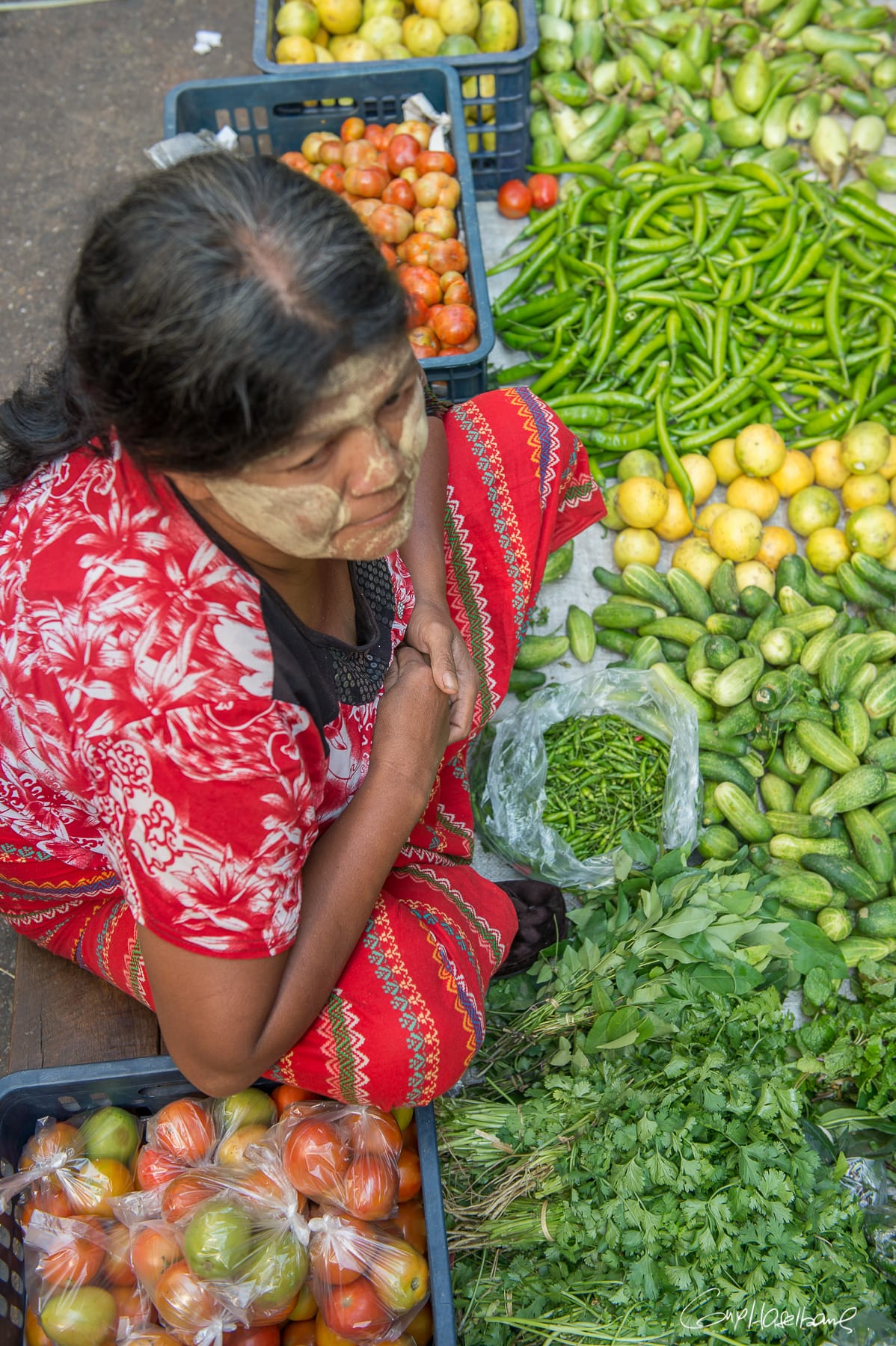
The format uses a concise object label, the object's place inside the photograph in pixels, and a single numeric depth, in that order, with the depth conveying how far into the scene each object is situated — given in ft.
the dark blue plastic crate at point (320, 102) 10.39
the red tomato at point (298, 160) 10.98
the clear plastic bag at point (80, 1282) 5.16
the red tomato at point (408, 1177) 5.80
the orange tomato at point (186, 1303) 5.11
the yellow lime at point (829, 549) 9.50
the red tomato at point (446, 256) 9.92
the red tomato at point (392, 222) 10.07
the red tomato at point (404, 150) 10.41
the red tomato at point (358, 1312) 5.21
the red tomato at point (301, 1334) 5.51
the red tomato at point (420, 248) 10.00
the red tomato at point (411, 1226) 5.69
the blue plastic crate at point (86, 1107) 5.44
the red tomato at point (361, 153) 10.75
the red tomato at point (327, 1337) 5.28
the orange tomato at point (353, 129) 10.94
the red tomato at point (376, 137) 10.87
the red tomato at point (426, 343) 9.25
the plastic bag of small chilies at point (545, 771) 7.86
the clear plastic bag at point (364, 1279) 5.23
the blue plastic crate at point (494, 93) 11.07
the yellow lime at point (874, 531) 9.30
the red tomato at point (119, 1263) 5.45
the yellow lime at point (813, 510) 9.75
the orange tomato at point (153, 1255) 5.30
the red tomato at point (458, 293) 9.73
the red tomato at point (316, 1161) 5.47
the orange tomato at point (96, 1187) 5.63
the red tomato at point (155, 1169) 5.67
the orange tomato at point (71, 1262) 5.30
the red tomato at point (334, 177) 10.89
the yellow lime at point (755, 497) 9.85
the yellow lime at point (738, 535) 9.46
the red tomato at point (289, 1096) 5.92
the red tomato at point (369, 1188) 5.46
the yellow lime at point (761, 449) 9.84
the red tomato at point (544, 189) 11.87
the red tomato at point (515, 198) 11.87
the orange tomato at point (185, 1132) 5.76
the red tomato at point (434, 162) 10.29
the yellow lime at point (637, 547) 9.61
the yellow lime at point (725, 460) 10.14
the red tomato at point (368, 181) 10.43
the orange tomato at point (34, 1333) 5.43
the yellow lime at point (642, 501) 9.66
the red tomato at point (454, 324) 9.24
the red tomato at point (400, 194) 10.22
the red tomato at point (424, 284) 9.68
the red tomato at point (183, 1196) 5.43
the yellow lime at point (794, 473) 10.02
